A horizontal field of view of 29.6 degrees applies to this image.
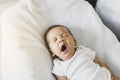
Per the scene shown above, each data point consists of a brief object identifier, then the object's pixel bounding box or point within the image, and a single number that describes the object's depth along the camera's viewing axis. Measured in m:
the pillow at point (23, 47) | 1.04
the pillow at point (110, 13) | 1.35
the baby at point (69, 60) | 1.09
